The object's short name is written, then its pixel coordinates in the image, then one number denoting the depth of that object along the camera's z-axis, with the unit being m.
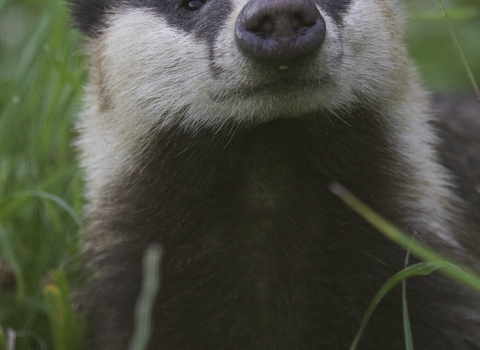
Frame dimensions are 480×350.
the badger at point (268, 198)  6.79
